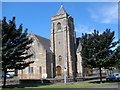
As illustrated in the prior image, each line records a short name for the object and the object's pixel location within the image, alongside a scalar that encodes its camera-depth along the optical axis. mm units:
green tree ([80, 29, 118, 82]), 23078
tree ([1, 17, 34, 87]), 18641
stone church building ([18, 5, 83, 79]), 41781
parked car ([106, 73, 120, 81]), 31481
